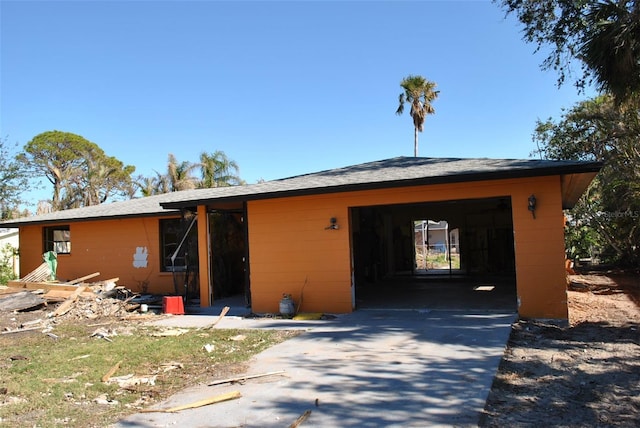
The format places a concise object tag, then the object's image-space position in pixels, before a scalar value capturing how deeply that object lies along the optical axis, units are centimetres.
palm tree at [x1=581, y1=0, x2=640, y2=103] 876
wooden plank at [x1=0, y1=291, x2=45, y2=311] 1132
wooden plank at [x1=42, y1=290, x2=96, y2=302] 1194
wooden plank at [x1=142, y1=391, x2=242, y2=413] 461
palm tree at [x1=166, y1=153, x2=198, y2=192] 3124
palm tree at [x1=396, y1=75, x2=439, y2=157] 2783
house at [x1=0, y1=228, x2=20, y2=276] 2016
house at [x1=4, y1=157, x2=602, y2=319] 851
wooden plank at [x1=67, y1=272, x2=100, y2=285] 1378
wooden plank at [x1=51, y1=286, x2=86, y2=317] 1095
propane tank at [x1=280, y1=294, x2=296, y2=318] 1012
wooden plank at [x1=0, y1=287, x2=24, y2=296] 1287
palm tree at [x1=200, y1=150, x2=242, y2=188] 3089
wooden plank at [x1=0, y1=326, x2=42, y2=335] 935
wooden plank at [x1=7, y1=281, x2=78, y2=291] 1257
